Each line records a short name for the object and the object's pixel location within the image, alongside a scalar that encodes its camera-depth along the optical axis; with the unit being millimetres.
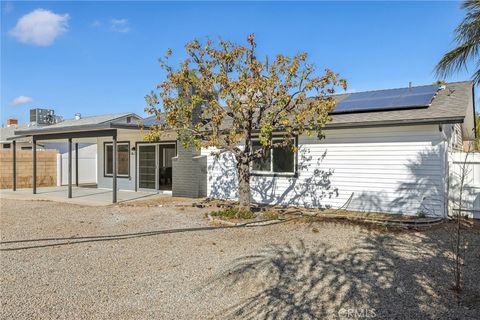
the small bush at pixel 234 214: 9031
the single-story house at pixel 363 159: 9156
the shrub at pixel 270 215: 9143
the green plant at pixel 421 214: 9138
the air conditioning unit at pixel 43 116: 25094
